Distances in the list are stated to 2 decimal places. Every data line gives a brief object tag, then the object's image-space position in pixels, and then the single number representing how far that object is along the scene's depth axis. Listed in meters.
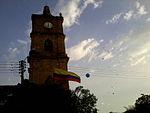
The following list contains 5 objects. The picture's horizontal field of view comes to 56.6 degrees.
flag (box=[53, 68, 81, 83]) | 19.67
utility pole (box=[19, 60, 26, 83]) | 19.10
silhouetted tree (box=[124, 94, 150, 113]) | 19.85
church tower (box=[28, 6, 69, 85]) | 23.03
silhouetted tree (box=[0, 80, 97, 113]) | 13.38
